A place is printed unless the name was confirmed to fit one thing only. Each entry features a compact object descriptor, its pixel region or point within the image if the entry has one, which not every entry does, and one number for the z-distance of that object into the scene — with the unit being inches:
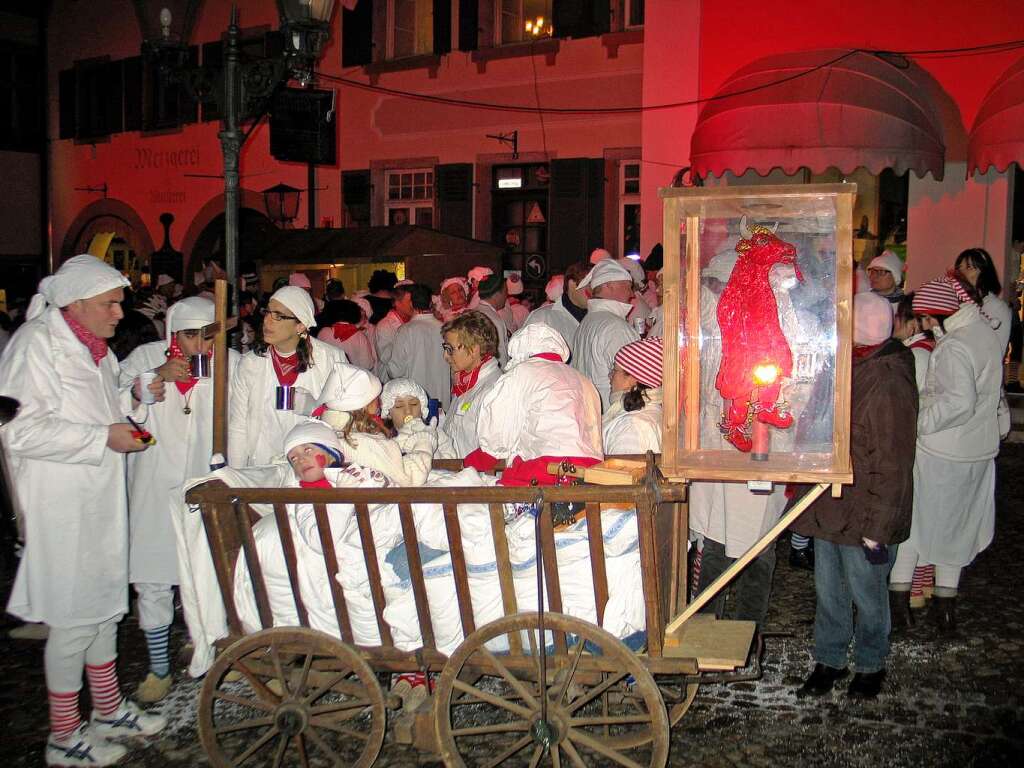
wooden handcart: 135.6
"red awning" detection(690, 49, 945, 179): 429.1
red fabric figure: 143.9
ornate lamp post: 280.7
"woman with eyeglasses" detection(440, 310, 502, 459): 211.9
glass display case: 141.6
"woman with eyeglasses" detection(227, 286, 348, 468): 196.4
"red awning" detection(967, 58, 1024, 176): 419.5
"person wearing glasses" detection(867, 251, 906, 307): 315.0
